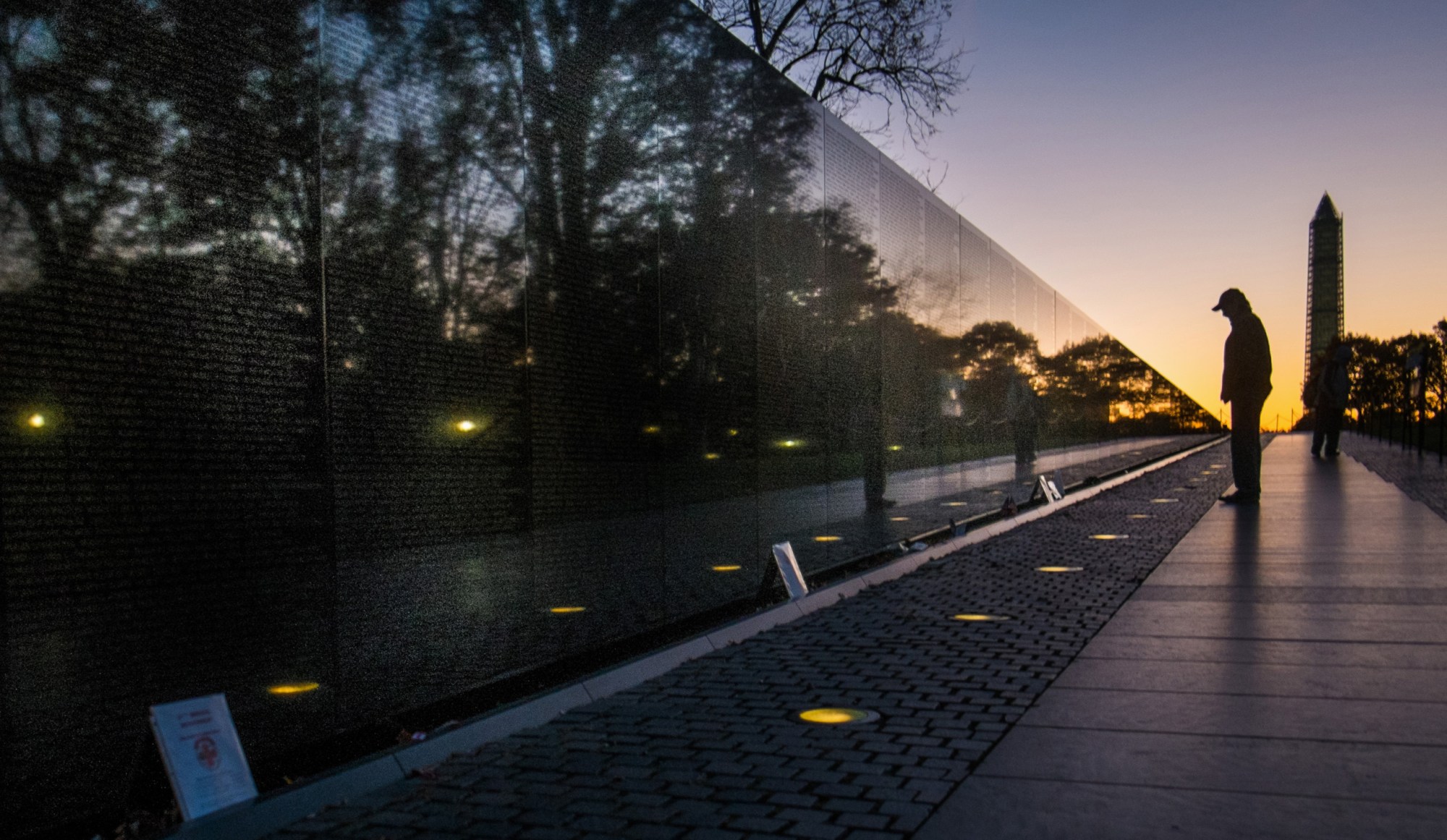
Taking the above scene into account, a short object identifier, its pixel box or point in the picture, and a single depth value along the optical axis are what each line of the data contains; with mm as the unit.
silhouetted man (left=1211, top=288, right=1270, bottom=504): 12492
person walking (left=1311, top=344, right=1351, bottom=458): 24250
